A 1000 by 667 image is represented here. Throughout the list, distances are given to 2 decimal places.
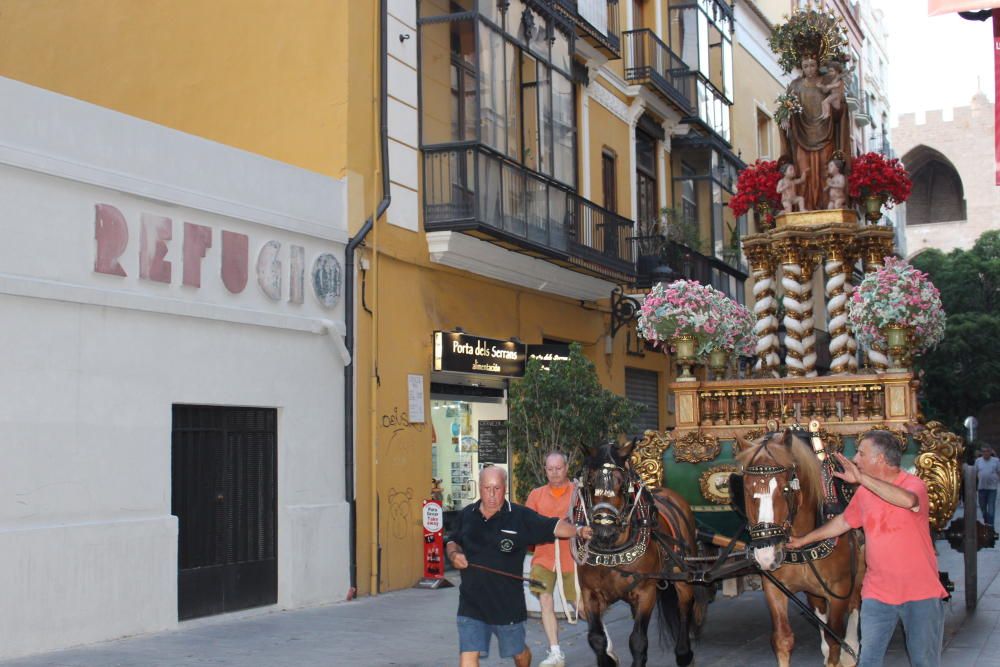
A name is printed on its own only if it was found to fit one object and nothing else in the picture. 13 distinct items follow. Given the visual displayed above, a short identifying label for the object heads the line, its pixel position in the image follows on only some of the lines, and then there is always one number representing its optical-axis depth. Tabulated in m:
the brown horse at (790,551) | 7.88
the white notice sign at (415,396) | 16.23
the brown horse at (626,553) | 8.54
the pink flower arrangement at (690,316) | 12.12
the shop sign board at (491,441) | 19.03
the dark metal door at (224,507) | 12.59
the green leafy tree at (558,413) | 15.41
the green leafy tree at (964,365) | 42.78
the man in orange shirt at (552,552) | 10.06
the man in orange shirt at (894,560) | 6.79
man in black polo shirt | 7.32
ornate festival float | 11.18
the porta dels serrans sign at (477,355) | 16.84
